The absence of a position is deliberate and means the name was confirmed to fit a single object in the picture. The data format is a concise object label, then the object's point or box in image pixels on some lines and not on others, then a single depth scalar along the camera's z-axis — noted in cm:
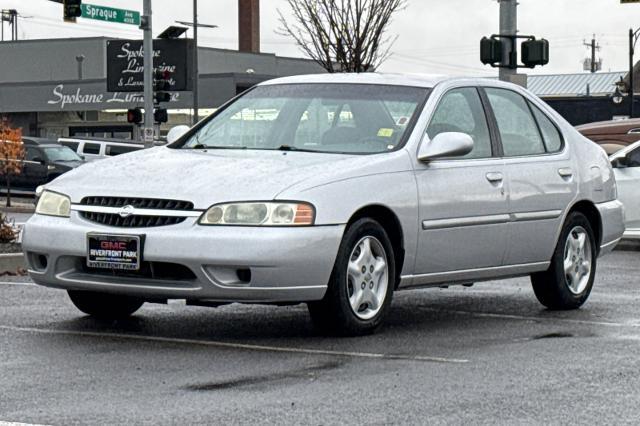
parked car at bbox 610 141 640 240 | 1694
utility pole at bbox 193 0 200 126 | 5854
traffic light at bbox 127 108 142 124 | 3783
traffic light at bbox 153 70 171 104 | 3622
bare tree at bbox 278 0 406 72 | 4138
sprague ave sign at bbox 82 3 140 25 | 3127
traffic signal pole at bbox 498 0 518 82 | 2416
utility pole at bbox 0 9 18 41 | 13712
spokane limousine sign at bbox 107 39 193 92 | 5500
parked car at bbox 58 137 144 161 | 4603
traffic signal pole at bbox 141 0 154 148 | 3447
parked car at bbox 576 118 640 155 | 1927
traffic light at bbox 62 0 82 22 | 3092
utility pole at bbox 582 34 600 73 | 11716
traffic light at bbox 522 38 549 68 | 2417
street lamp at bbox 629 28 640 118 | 5953
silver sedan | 838
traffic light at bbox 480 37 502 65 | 2397
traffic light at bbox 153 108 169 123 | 3775
